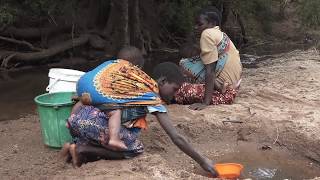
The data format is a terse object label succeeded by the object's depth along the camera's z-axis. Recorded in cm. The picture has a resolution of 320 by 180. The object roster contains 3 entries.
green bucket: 448
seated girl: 569
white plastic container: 468
